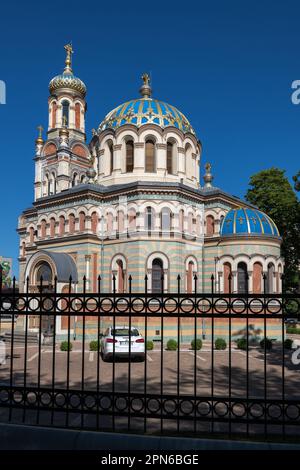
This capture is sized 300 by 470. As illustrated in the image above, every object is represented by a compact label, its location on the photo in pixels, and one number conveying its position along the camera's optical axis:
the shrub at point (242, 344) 21.34
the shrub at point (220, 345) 21.94
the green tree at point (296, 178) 27.61
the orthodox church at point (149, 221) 27.78
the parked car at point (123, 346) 16.06
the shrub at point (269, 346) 21.23
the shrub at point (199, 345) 19.78
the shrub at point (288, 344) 21.91
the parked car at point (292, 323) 35.84
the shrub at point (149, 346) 20.91
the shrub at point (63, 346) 19.92
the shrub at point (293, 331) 32.87
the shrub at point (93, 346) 20.70
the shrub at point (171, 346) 21.48
